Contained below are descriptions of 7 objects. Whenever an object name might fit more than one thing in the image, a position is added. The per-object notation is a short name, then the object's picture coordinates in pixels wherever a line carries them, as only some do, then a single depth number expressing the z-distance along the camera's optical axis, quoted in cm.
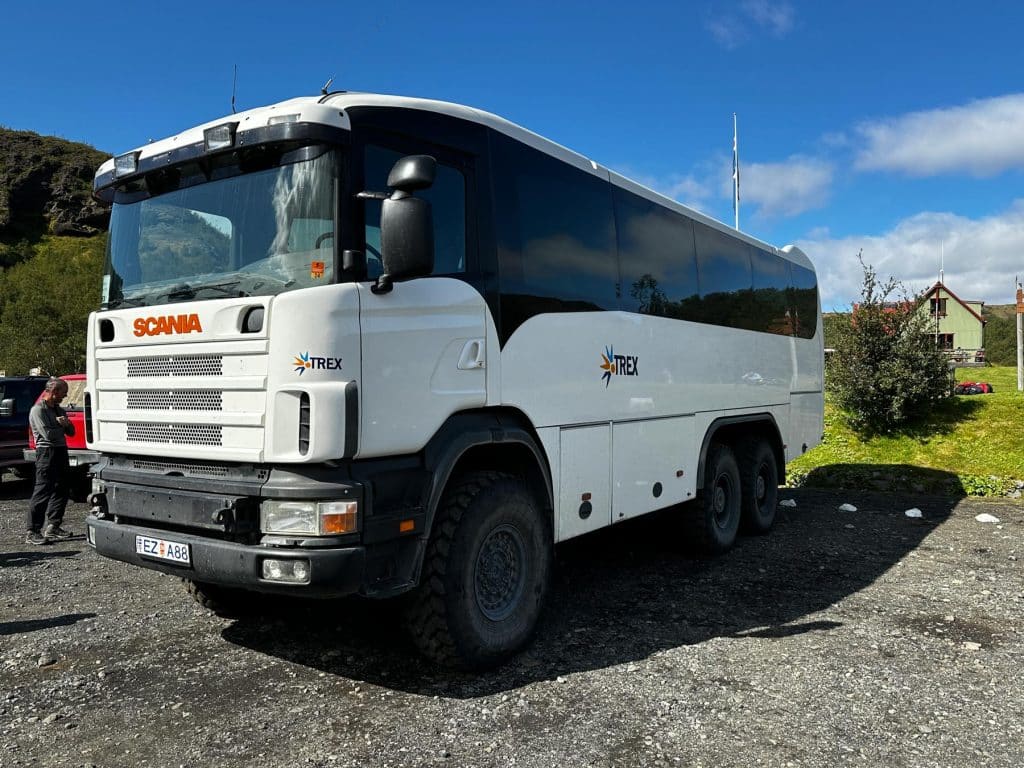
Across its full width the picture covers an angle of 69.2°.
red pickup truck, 959
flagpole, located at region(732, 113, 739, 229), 1708
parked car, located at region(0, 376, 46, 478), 1168
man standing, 854
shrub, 1374
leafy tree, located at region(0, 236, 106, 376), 3011
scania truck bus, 372
